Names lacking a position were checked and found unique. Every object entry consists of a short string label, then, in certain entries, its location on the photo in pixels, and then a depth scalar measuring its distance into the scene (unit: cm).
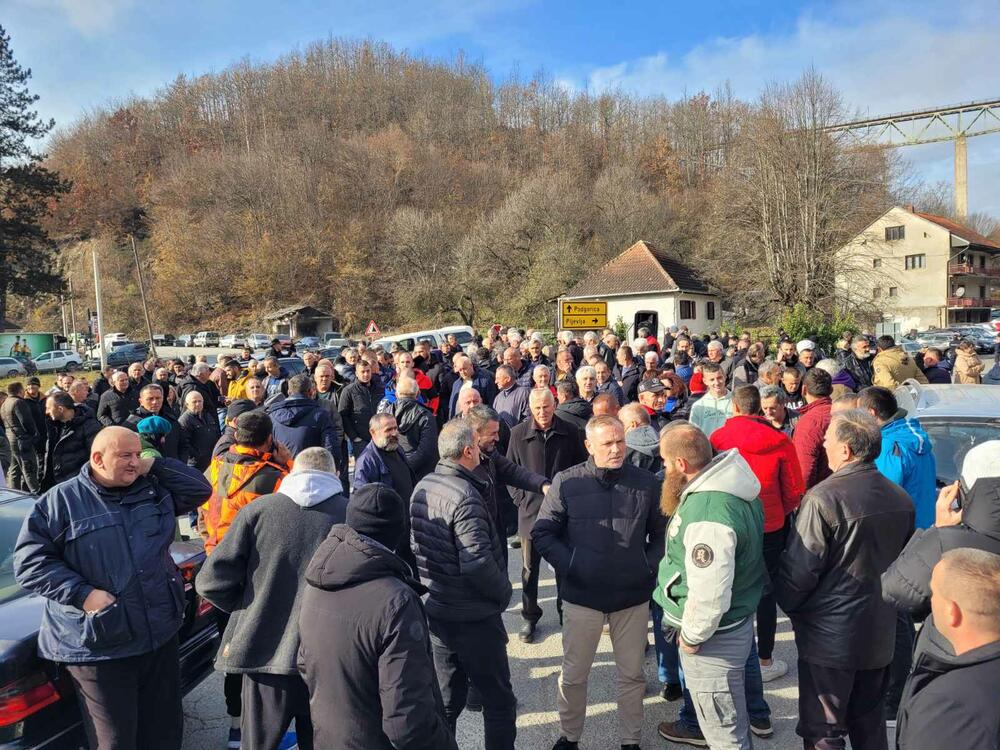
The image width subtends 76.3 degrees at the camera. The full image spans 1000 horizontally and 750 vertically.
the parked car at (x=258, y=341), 4298
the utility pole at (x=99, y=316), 2676
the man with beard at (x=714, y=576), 267
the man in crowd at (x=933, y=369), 856
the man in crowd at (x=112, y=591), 277
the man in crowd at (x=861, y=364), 956
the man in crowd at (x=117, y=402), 870
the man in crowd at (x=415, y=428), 550
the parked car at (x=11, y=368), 3572
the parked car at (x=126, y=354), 3653
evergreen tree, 3303
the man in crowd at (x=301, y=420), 570
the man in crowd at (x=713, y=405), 568
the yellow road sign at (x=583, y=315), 1514
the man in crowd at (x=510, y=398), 666
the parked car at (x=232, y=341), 4541
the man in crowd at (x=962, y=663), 164
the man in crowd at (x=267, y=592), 283
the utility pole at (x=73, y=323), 4913
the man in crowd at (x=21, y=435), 806
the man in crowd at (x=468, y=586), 299
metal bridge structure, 5379
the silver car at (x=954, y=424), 499
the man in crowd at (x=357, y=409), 771
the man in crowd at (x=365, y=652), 218
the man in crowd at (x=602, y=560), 323
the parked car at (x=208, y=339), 4894
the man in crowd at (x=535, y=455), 489
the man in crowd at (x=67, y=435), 714
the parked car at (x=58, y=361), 3778
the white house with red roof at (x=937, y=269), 4722
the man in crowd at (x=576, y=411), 579
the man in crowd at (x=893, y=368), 766
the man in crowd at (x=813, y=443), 451
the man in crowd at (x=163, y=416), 685
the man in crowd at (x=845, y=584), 282
